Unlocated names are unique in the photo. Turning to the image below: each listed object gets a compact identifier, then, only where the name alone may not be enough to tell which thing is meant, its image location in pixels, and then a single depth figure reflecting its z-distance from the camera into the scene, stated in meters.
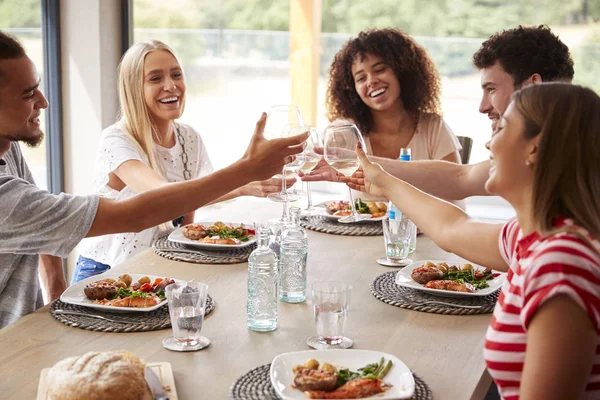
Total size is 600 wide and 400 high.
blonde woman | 2.86
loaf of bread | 1.25
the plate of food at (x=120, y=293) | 1.80
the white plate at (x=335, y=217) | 2.86
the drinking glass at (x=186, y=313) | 1.58
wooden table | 1.45
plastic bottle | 2.32
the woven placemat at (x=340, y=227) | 2.71
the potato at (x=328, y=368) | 1.39
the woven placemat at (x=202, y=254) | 2.29
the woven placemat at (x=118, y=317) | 1.69
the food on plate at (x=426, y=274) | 2.04
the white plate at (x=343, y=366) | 1.34
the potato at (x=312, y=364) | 1.41
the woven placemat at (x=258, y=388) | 1.36
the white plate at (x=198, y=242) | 2.39
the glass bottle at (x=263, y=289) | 1.71
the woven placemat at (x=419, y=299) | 1.88
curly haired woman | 3.39
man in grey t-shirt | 1.94
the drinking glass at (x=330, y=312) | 1.59
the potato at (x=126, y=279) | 1.96
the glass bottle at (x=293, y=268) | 1.93
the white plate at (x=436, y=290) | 1.96
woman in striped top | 1.16
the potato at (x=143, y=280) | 1.97
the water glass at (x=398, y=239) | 2.31
